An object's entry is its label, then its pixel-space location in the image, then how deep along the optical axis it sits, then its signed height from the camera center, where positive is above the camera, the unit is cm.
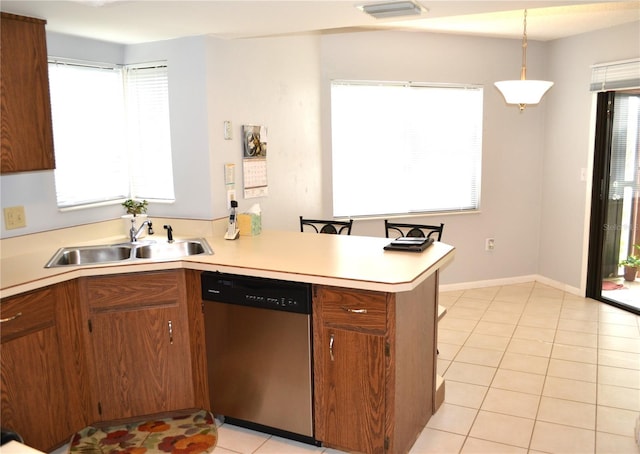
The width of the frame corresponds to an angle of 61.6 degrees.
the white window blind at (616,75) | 435 +65
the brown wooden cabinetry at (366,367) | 239 -96
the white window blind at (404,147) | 485 +8
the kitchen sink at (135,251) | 310 -53
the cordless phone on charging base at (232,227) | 337 -42
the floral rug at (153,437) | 269 -143
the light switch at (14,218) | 289 -30
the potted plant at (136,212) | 343 -32
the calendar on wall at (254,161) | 369 -1
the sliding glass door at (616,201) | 457 -42
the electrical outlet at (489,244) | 542 -89
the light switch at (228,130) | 350 +19
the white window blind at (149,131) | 357 +20
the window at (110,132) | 327 +19
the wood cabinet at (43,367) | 235 -94
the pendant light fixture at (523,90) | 352 +42
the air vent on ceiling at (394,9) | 252 +71
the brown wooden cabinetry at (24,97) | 261 +33
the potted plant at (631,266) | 471 -100
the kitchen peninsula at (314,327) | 239 -79
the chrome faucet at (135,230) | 332 -43
